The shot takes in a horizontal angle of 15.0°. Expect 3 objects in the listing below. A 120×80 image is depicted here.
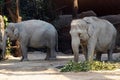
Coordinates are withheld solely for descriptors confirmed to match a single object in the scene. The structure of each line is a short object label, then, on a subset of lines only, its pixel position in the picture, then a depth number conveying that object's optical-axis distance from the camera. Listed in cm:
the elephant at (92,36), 1241
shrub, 1150
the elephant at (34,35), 1631
